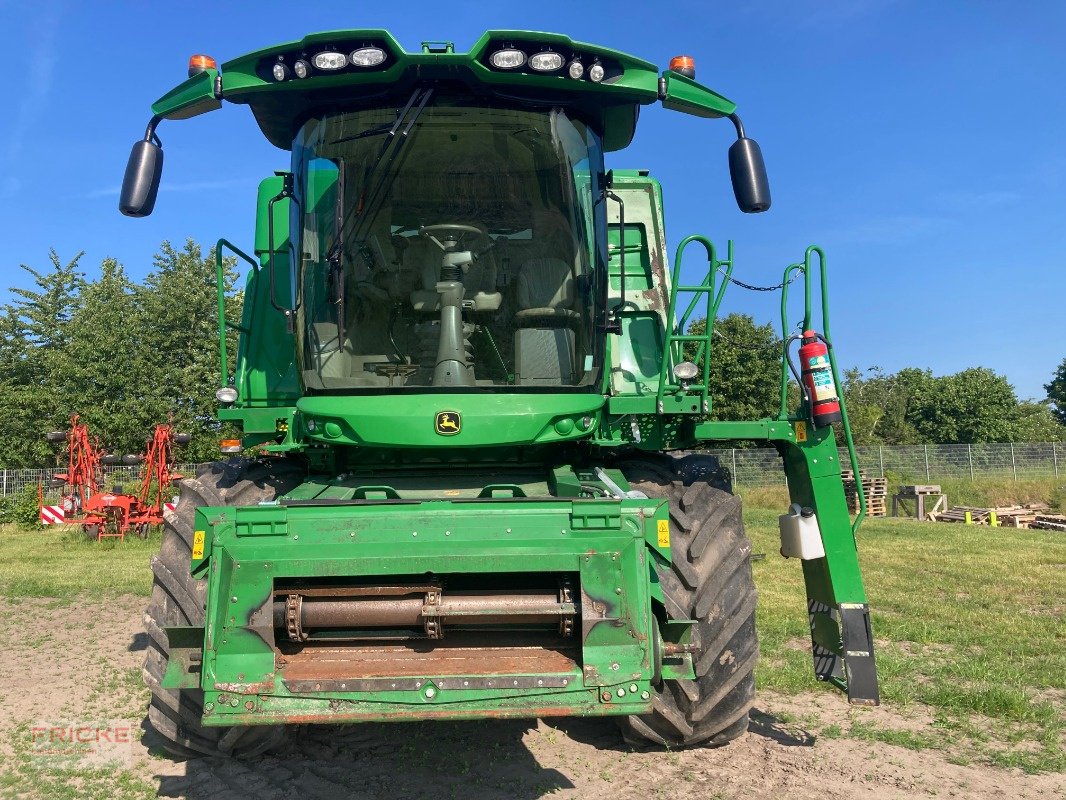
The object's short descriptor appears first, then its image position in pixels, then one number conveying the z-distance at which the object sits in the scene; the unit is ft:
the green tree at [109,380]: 104.99
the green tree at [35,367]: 108.06
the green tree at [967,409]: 155.53
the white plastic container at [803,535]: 14.53
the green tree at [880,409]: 140.95
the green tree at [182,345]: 105.69
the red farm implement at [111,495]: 54.95
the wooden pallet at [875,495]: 76.79
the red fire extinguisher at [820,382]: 14.34
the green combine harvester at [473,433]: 10.68
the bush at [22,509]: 69.41
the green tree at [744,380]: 103.81
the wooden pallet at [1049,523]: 61.21
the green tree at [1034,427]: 154.61
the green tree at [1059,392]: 197.47
